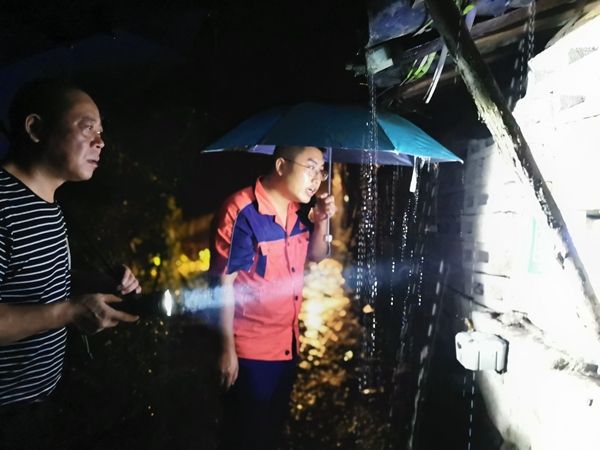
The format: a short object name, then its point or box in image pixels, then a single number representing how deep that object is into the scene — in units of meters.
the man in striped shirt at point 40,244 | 2.02
